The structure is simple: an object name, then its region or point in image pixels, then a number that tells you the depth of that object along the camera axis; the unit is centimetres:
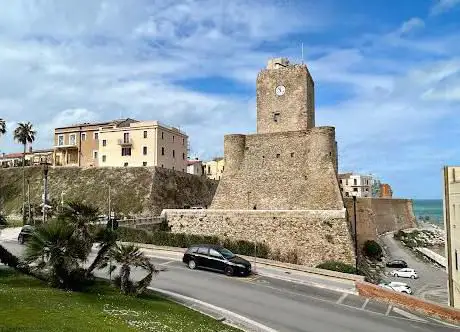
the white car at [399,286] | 3216
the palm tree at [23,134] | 6375
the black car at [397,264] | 4643
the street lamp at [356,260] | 2835
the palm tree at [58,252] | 1442
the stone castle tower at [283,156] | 3806
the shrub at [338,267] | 2656
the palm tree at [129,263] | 1573
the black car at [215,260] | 2270
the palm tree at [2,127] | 6104
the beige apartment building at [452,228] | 2341
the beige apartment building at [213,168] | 9812
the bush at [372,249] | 4606
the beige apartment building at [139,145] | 5659
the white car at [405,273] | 4109
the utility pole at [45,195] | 2757
